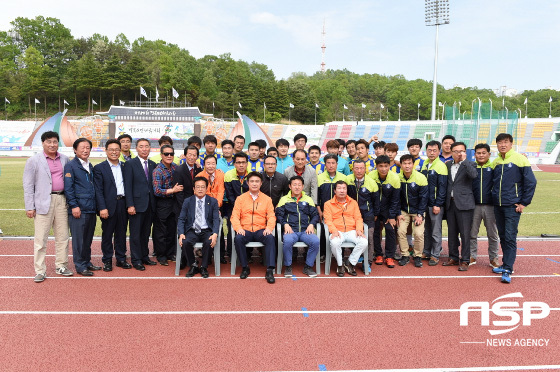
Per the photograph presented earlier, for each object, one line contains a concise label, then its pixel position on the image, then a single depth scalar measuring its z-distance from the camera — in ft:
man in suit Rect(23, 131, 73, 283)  15.89
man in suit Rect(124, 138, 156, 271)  17.79
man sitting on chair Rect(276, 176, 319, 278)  17.31
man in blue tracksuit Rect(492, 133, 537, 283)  16.60
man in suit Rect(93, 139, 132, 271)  17.17
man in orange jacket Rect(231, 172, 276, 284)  16.96
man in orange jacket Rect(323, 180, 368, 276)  17.43
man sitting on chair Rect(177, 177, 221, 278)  17.10
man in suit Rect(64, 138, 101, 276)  16.33
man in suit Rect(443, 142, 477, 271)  18.18
